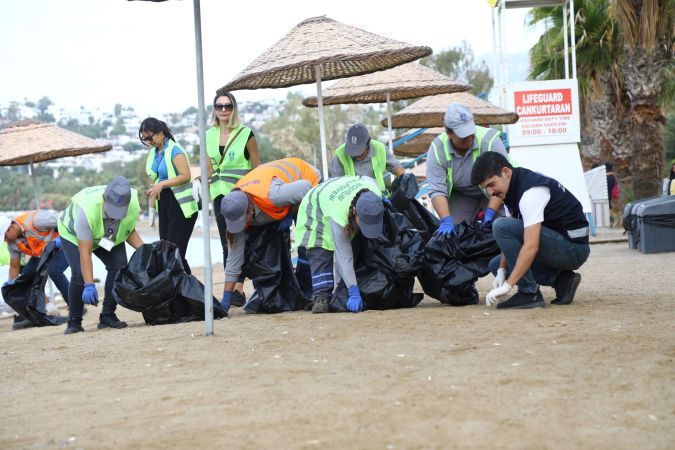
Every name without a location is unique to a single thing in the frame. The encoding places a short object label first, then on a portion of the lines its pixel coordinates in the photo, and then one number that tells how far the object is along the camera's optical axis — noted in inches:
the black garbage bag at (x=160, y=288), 310.0
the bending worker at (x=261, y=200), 299.4
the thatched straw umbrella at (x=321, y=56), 308.7
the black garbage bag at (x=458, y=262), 308.7
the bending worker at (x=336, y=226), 290.4
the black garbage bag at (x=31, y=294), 395.2
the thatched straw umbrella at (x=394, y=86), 447.2
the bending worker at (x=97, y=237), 305.9
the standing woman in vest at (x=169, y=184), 333.4
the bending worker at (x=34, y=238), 393.4
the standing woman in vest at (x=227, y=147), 337.7
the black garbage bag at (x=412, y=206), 337.4
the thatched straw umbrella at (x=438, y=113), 609.0
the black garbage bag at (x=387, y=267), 306.3
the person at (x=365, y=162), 337.1
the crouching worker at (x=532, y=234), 265.4
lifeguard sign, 660.1
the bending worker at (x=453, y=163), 312.2
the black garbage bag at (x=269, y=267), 324.8
